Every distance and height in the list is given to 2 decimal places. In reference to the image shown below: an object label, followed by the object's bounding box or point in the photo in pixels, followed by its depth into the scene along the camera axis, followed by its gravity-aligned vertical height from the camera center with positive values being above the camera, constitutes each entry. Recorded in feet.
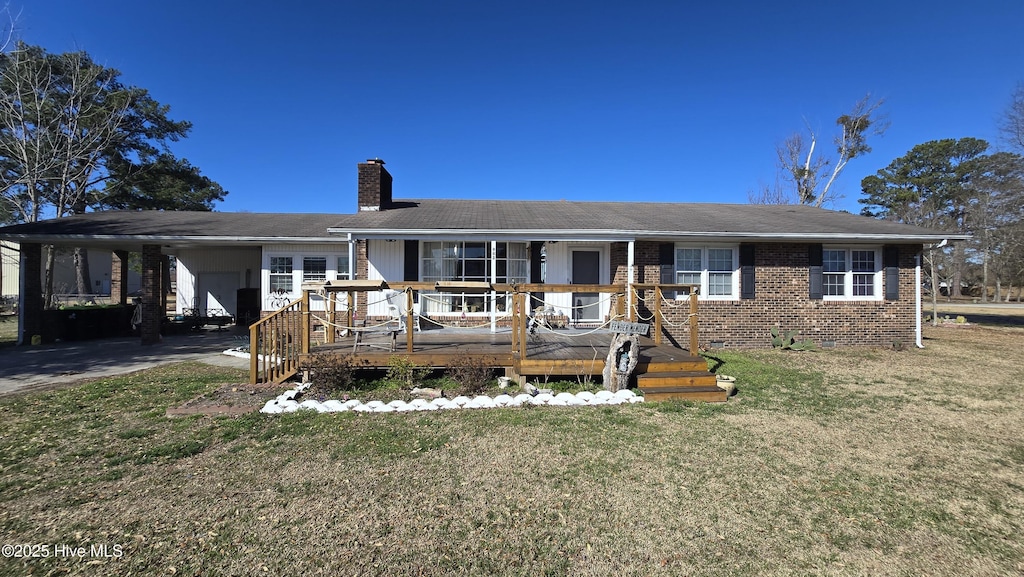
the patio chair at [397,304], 33.37 -1.06
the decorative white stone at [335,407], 17.85 -4.87
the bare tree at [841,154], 83.35 +27.49
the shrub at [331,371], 20.57 -3.88
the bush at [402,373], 21.29 -4.13
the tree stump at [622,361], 19.98 -3.28
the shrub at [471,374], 20.59 -4.12
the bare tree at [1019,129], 64.80 +24.66
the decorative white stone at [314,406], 17.82 -4.82
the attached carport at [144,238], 35.50 +4.42
